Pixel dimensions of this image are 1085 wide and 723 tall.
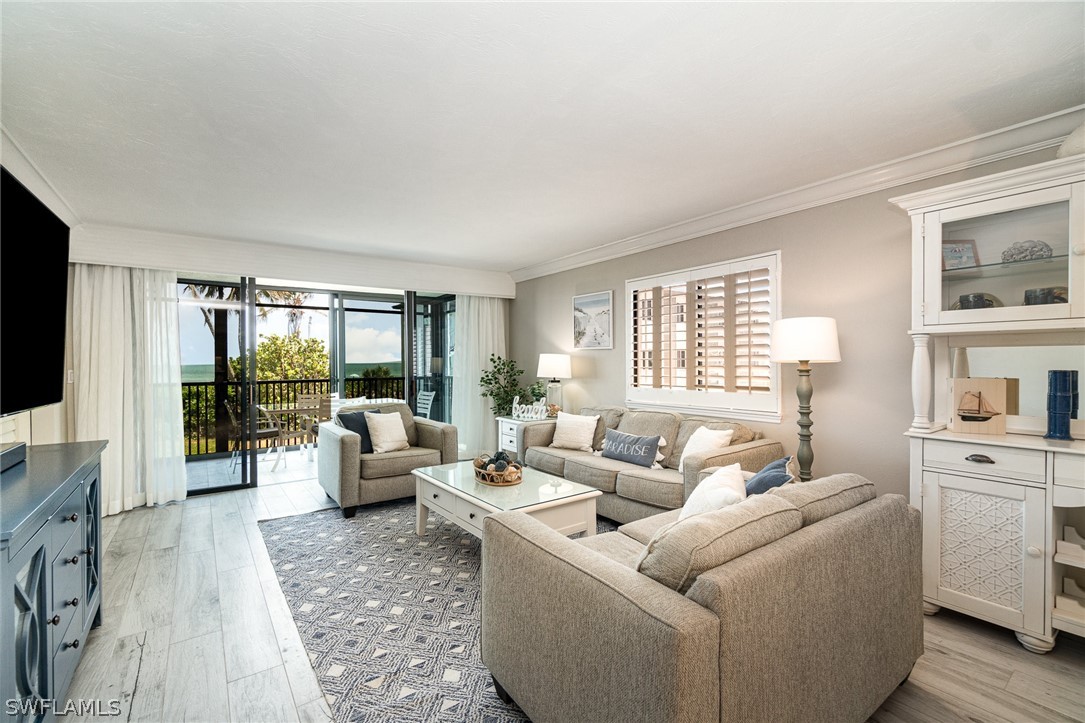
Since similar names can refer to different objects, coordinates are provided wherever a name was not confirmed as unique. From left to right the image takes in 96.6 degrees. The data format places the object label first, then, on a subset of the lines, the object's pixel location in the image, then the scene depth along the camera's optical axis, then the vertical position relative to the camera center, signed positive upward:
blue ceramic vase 2.23 -0.22
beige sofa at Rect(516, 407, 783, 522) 3.19 -0.83
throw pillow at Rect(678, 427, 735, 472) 3.36 -0.59
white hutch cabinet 2.09 -0.12
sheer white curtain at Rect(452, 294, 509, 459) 6.14 -0.14
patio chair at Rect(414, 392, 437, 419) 6.21 -0.59
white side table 5.04 -0.83
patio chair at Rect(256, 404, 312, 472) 5.88 -0.92
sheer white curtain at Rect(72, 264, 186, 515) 4.02 -0.19
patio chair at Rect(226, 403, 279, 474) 4.93 -0.81
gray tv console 1.27 -0.71
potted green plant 5.96 -0.37
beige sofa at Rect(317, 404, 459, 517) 3.90 -0.91
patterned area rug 1.84 -1.30
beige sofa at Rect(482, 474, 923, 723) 1.11 -0.70
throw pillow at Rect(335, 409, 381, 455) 4.32 -0.61
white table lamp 5.11 -0.10
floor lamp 2.87 +0.04
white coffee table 2.76 -0.84
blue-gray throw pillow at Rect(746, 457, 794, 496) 2.00 -0.52
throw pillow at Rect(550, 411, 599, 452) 4.33 -0.69
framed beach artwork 4.91 +0.37
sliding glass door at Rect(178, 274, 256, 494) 4.77 -0.33
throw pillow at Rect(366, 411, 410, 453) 4.29 -0.68
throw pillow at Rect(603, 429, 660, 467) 3.74 -0.73
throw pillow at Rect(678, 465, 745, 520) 1.84 -0.54
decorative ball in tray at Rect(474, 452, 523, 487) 3.12 -0.75
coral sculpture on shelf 2.20 +0.48
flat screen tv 1.77 +0.25
